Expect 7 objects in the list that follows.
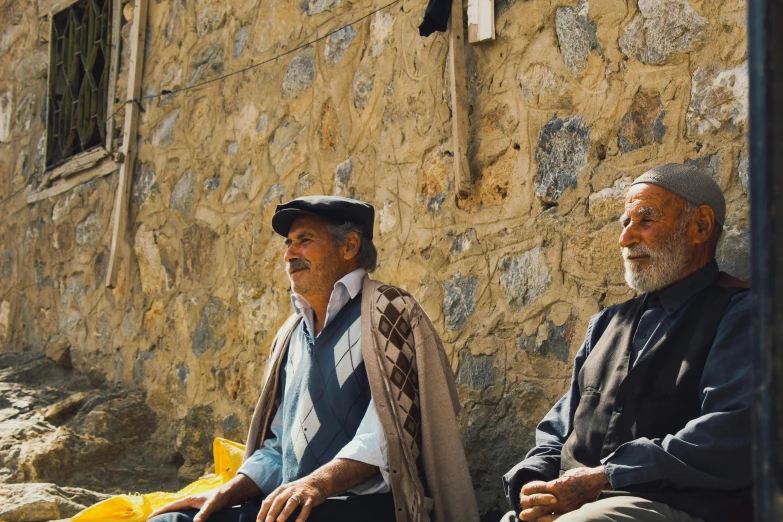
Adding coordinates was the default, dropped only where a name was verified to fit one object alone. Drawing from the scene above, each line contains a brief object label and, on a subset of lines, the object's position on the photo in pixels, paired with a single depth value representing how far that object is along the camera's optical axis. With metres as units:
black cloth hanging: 3.86
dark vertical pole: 0.78
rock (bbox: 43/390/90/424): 5.42
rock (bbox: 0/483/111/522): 3.77
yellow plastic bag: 3.32
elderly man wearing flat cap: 2.89
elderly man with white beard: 2.27
